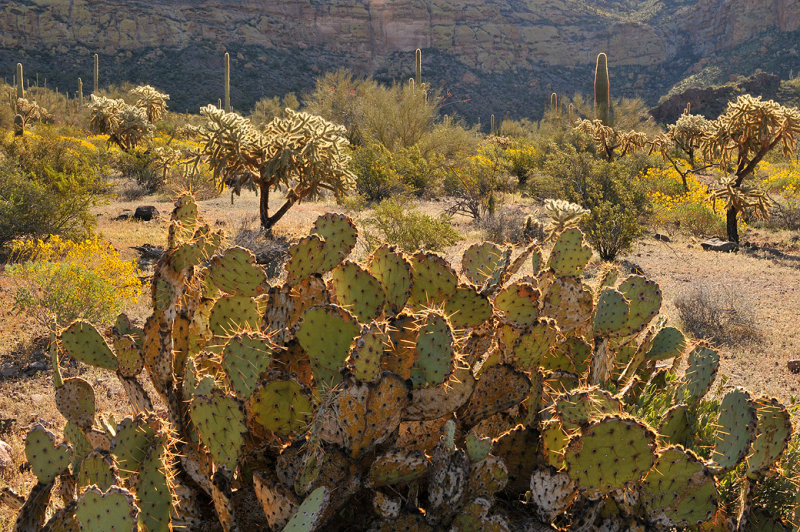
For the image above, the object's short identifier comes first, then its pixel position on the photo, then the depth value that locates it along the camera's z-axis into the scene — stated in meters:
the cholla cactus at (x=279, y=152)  9.39
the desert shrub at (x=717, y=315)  6.53
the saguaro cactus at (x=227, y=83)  23.95
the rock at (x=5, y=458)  3.50
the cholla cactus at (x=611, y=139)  17.40
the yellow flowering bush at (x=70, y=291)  5.65
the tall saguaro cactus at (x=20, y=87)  29.33
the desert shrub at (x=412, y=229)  9.47
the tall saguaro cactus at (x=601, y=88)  21.80
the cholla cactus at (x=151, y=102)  22.47
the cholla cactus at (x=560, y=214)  3.58
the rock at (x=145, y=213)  11.41
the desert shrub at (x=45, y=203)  8.00
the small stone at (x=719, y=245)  10.79
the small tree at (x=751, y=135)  10.66
